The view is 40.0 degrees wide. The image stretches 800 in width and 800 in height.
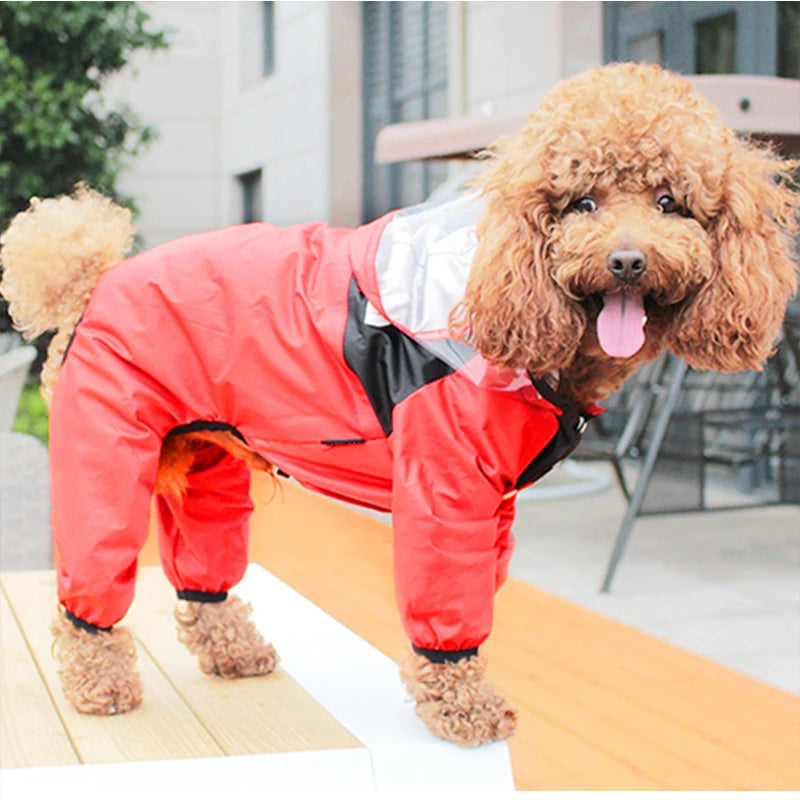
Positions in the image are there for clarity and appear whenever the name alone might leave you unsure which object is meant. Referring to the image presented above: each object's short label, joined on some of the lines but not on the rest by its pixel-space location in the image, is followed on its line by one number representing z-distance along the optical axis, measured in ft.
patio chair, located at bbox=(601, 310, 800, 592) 12.09
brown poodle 4.65
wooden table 5.55
